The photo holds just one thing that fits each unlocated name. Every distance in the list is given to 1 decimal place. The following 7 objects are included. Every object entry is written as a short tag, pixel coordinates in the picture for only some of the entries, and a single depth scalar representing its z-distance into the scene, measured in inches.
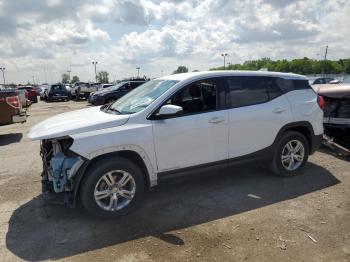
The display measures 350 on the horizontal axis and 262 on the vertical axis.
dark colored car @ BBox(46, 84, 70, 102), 1295.5
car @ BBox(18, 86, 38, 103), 1217.4
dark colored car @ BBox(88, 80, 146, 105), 834.2
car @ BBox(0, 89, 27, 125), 409.7
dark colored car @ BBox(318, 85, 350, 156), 286.4
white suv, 173.9
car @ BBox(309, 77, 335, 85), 909.6
